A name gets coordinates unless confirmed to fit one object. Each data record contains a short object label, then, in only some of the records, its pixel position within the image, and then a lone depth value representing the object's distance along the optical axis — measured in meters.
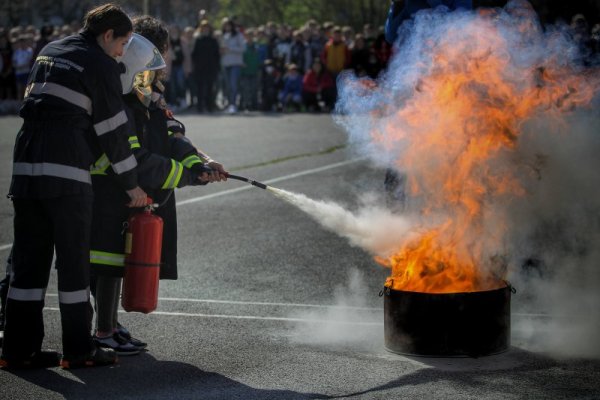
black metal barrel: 6.23
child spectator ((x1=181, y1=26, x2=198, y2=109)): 26.16
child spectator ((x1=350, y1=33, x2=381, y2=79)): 21.66
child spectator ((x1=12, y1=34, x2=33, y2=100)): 26.22
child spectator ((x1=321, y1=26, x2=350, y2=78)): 24.81
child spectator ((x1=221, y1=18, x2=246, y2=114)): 25.88
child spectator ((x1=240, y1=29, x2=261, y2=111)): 26.11
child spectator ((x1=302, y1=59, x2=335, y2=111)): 25.11
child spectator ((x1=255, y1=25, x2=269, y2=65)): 26.75
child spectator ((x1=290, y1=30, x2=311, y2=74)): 26.27
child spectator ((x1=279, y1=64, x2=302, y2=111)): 26.11
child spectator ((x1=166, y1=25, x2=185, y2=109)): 25.98
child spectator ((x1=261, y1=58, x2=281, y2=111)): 26.27
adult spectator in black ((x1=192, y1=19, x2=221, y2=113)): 25.20
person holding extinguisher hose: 6.38
